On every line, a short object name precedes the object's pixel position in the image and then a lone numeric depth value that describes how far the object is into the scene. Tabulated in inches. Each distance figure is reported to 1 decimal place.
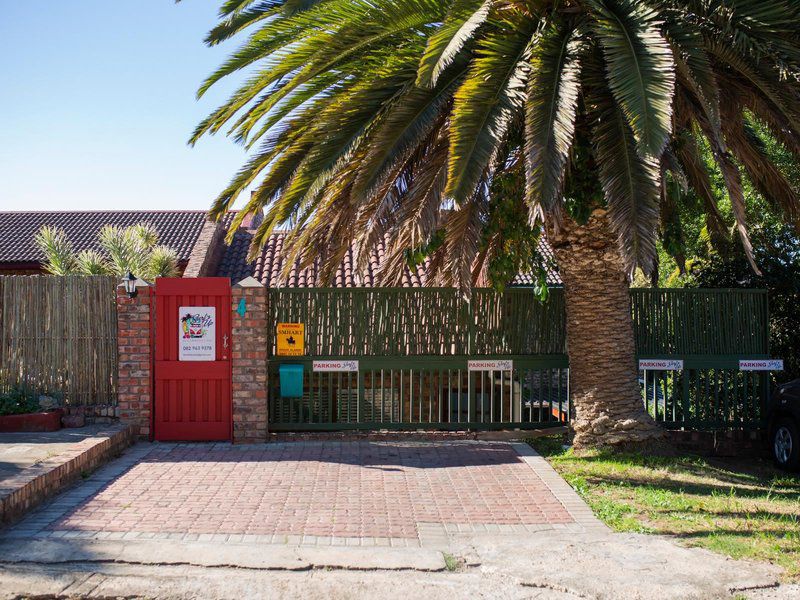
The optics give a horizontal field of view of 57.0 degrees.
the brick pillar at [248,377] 382.6
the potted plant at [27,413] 372.5
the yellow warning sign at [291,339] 402.0
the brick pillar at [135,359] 382.3
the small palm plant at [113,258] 612.7
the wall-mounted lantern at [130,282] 380.2
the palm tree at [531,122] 283.9
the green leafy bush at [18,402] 376.6
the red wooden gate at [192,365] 383.9
